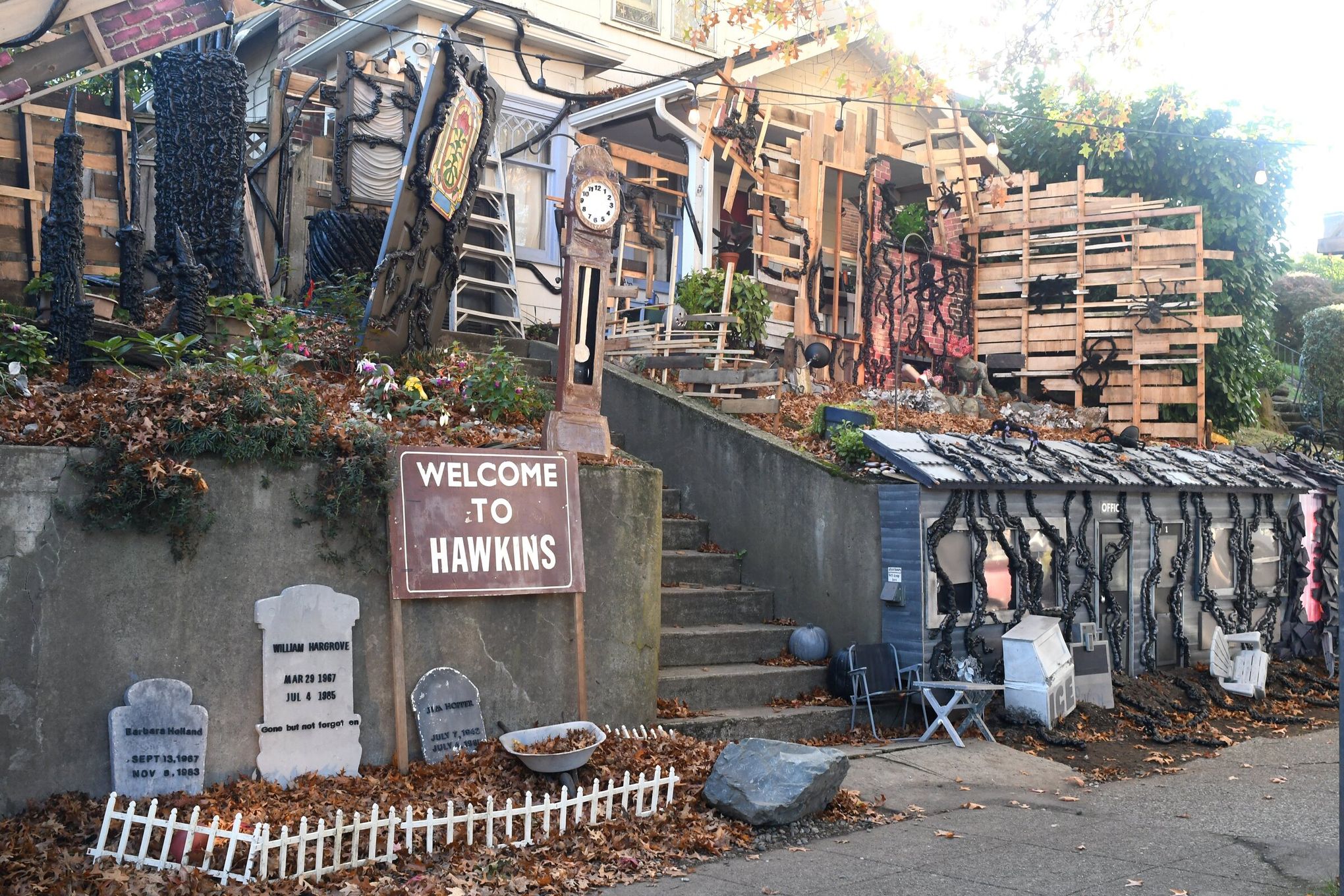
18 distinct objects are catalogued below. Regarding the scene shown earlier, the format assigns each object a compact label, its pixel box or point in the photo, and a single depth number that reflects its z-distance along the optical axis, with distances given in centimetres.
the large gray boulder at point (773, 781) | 708
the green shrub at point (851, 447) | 1050
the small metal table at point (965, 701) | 945
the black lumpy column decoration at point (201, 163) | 1040
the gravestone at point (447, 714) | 731
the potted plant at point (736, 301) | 1342
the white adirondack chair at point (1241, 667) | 1225
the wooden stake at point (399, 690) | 719
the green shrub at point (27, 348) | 847
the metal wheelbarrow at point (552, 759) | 703
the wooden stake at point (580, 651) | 806
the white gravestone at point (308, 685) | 679
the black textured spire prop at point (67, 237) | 833
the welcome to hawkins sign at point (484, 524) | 742
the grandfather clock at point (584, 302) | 843
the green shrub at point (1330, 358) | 2181
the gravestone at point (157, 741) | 627
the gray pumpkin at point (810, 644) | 1009
